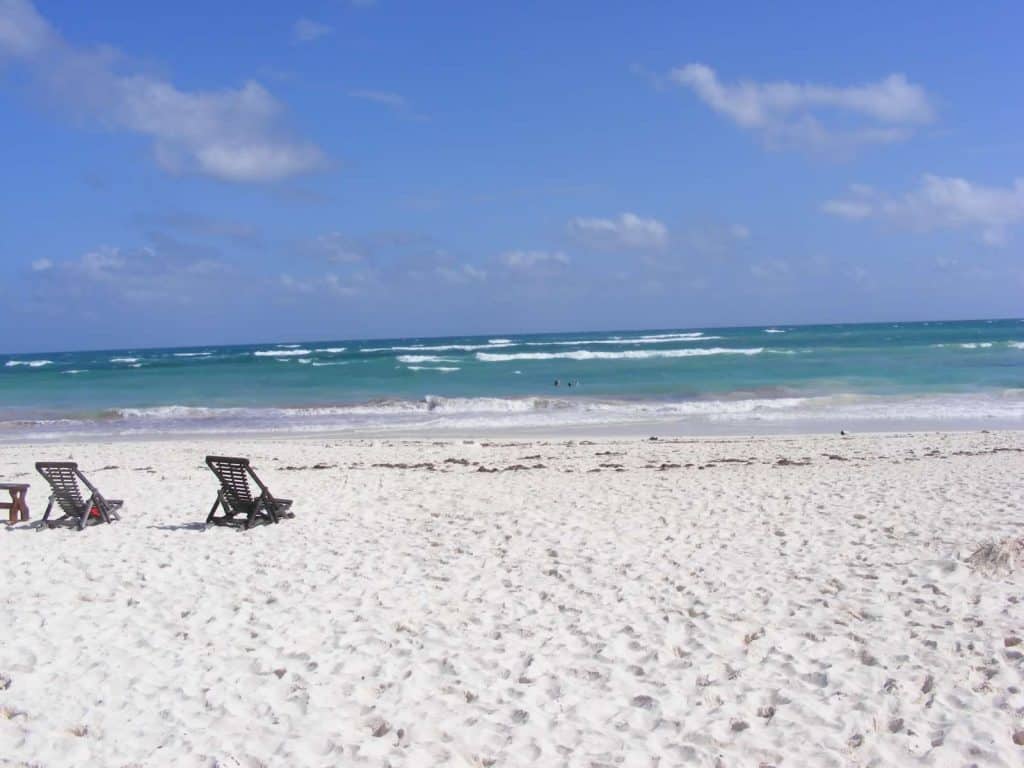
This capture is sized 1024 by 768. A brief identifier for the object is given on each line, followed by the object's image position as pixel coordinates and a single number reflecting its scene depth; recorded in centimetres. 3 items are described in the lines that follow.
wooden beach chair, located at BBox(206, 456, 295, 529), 881
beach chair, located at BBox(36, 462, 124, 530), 901
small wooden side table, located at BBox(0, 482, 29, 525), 926
